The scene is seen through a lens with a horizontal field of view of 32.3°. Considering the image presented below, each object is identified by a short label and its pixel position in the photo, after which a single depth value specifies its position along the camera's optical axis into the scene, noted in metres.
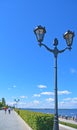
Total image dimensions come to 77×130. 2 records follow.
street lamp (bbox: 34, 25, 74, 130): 4.89
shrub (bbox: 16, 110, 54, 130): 7.50
